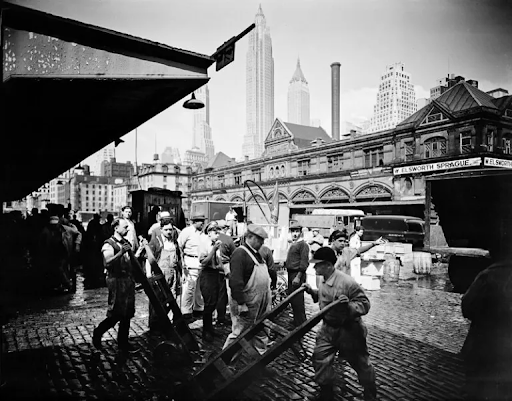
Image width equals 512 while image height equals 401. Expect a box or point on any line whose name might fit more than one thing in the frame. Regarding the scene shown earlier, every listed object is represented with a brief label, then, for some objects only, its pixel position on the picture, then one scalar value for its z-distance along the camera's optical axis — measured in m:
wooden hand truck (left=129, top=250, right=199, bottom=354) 4.82
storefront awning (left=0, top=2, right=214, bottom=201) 3.38
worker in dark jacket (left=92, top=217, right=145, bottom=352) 5.30
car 23.86
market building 20.12
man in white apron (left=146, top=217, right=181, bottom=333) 7.10
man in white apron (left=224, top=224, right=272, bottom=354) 4.64
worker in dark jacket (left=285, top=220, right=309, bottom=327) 7.36
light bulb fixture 5.69
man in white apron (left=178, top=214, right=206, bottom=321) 7.04
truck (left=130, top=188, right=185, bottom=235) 18.77
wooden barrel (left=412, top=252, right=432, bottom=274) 14.26
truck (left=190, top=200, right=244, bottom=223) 27.34
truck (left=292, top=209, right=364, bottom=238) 28.88
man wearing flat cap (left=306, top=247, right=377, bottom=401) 3.89
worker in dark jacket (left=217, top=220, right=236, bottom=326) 6.98
